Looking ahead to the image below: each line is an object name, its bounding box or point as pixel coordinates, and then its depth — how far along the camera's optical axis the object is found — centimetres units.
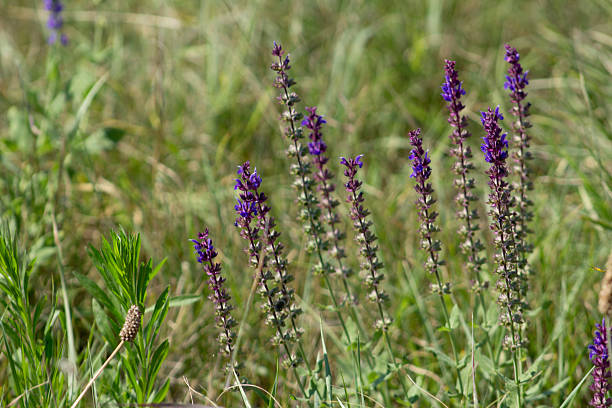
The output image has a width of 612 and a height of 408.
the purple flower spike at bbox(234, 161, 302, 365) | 569
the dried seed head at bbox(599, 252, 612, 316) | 471
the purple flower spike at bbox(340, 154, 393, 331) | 602
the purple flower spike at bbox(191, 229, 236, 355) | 573
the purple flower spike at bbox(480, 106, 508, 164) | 543
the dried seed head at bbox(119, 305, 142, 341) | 542
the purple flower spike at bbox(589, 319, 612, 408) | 550
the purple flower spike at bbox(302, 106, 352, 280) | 620
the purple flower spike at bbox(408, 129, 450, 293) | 574
